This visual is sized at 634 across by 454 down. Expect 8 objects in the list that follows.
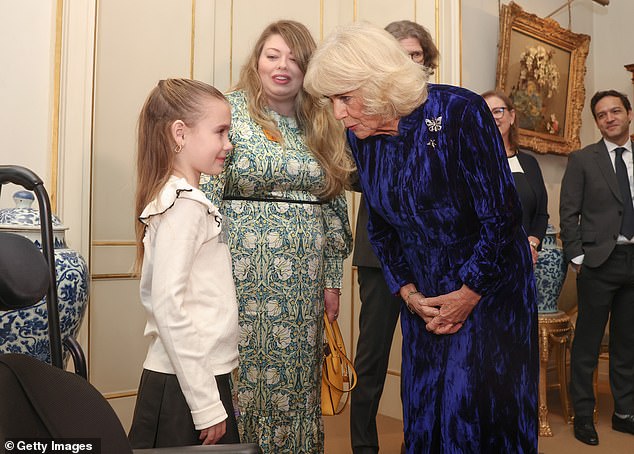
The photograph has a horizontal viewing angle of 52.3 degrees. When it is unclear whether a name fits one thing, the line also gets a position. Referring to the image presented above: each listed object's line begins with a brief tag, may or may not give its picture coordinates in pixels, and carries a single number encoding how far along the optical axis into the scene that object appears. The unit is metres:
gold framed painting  4.68
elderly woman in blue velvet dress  1.76
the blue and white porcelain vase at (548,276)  4.14
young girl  1.50
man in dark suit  4.00
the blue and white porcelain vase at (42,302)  2.07
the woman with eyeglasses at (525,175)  3.79
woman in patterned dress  2.37
